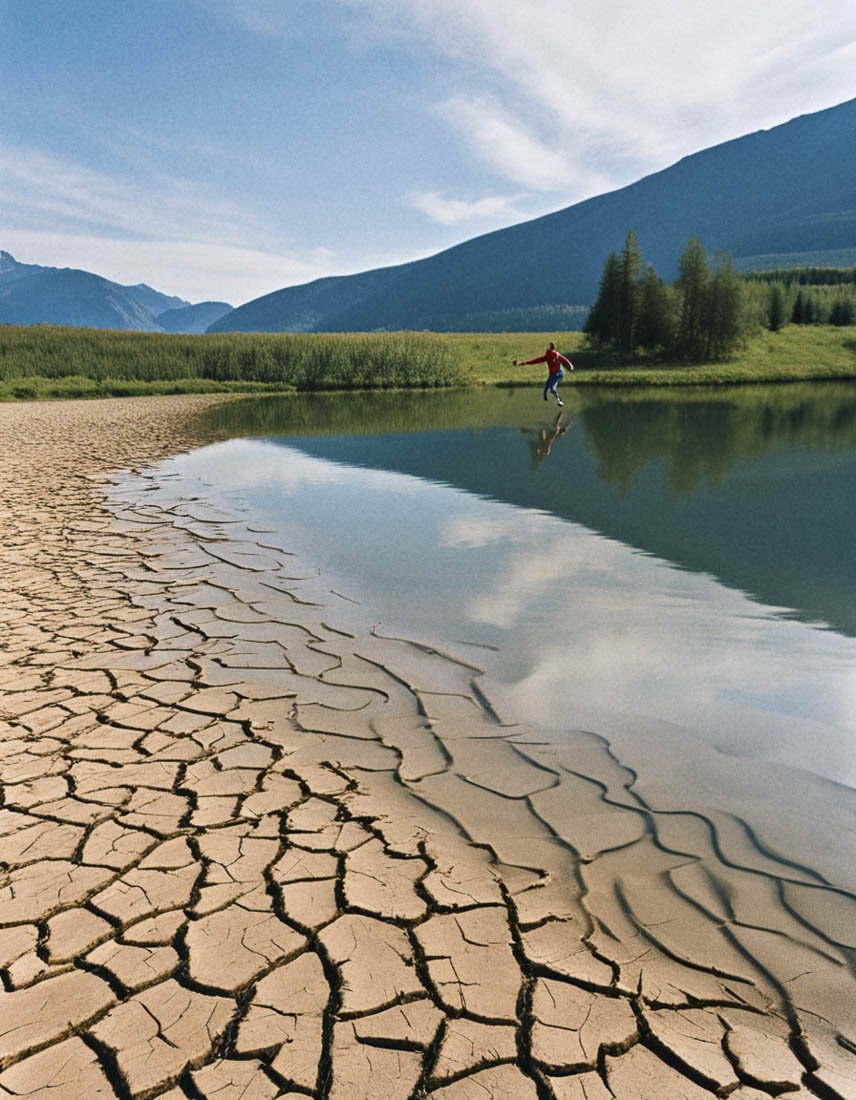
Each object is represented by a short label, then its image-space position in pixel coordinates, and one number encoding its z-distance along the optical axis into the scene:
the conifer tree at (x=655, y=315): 58.38
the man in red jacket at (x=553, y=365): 23.33
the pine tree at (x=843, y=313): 80.62
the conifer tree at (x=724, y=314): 56.06
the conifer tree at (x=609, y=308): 60.25
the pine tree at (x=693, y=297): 57.38
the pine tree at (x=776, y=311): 68.94
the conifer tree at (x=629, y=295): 59.22
